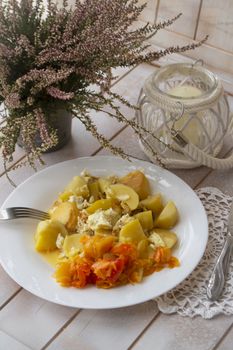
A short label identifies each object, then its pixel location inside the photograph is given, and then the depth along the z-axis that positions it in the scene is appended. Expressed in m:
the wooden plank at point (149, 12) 1.39
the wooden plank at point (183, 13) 1.34
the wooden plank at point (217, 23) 1.30
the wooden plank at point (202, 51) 1.35
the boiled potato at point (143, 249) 1.00
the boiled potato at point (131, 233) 1.01
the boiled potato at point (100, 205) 1.05
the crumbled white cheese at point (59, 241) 1.02
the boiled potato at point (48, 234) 1.02
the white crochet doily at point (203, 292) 0.99
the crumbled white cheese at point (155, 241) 1.02
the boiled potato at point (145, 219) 1.04
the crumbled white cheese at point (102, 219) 1.02
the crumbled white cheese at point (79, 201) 1.06
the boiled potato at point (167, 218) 1.06
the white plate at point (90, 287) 0.97
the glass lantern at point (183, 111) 1.12
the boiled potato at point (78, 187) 1.07
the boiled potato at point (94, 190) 1.09
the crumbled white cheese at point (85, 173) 1.11
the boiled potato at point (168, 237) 1.03
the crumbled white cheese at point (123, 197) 1.06
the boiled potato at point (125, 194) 1.06
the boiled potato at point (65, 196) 1.07
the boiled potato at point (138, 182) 1.09
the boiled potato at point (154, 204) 1.07
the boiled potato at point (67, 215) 1.04
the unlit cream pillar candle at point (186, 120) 1.14
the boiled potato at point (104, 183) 1.09
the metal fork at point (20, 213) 1.05
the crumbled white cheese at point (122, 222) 1.03
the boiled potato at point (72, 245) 1.00
